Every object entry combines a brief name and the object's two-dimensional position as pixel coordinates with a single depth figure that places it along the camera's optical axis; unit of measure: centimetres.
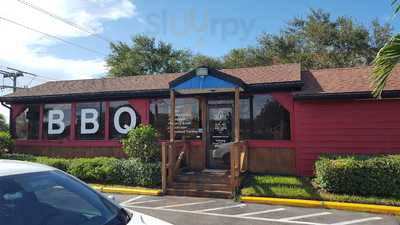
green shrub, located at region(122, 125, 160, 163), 1151
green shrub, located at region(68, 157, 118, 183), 1175
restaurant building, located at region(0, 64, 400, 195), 1093
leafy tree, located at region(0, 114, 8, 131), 3578
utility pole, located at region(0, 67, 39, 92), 4361
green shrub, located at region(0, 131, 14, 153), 1439
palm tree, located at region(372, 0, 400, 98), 457
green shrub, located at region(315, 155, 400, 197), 888
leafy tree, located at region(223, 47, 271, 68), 3275
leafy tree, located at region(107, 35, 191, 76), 3669
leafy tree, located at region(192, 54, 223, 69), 3572
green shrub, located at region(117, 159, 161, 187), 1109
